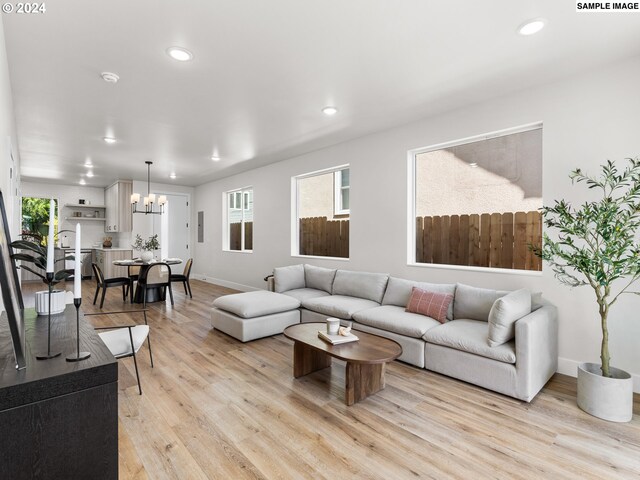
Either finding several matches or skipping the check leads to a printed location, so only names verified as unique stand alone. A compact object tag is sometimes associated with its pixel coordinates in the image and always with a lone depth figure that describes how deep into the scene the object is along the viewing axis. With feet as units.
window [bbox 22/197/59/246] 26.02
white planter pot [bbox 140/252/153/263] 19.70
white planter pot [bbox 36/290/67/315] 6.20
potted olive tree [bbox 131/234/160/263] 19.74
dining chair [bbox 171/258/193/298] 20.04
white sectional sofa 8.41
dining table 18.77
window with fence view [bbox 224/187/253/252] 23.66
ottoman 12.80
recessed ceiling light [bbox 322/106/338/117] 12.00
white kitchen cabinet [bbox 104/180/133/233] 25.86
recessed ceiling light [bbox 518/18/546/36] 7.09
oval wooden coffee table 8.14
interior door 27.68
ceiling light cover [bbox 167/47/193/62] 8.17
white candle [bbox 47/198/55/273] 4.52
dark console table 2.99
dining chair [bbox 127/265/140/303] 18.79
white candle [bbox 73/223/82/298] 4.00
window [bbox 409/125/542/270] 10.86
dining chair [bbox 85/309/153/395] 8.27
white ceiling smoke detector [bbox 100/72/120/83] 9.41
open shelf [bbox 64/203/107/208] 28.48
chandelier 19.57
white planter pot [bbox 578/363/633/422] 7.44
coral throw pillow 10.97
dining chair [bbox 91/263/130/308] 17.76
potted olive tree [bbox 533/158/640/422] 7.46
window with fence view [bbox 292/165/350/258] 16.90
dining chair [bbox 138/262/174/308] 18.04
